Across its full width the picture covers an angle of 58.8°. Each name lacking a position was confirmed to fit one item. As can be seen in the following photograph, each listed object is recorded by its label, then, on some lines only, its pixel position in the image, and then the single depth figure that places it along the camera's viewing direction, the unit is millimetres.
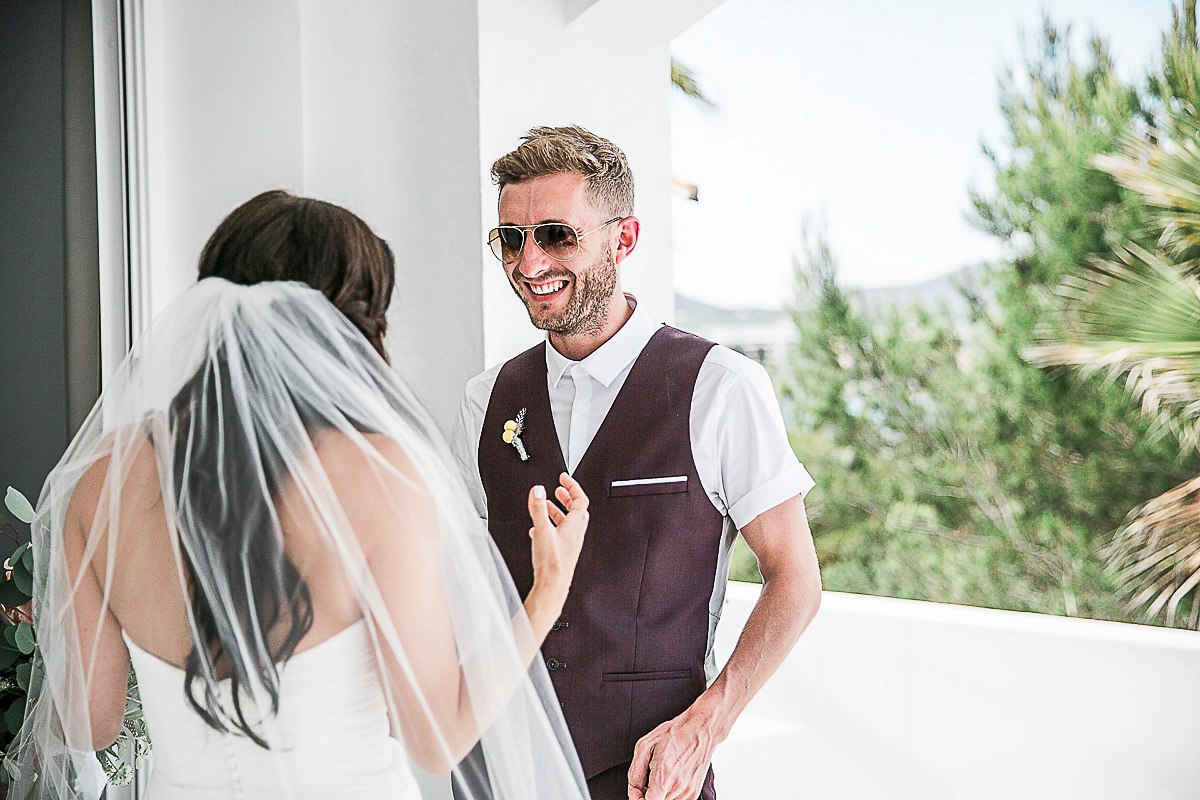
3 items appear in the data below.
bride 1191
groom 1724
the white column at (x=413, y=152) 2477
